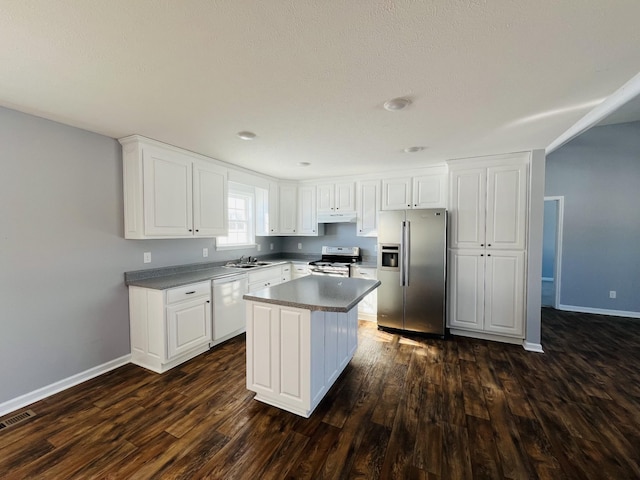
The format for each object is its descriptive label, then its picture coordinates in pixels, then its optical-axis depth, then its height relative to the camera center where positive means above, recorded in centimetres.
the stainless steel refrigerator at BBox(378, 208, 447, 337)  351 -50
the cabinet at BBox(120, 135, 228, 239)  273 +46
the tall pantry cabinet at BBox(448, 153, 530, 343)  328 -17
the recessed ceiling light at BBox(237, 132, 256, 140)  260 +97
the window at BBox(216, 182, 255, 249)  423 +24
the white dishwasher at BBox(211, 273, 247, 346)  323 -94
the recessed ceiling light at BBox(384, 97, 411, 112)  194 +96
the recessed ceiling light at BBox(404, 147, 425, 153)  307 +97
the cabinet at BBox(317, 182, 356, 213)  450 +62
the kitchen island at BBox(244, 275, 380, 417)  199 -87
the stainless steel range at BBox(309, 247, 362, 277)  420 -49
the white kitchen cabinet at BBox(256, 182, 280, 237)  465 +38
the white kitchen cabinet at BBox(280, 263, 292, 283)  453 -68
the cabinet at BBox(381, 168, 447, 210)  381 +62
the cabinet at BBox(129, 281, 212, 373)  266 -96
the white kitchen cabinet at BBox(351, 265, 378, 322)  408 -104
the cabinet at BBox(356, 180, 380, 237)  428 +42
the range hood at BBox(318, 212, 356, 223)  446 +27
